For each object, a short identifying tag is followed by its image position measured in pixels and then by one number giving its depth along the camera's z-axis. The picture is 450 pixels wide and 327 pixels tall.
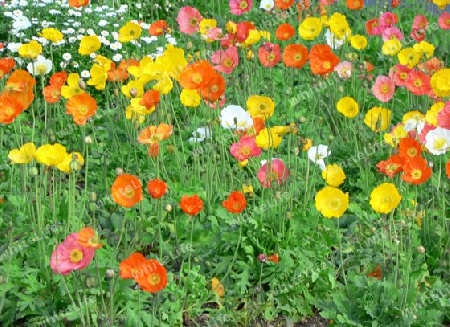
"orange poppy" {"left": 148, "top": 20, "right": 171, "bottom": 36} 4.28
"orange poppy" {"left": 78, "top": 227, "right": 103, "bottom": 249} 2.43
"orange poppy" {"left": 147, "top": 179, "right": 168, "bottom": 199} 2.74
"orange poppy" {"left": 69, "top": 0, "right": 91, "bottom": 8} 4.27
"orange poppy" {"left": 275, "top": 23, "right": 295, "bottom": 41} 4.07
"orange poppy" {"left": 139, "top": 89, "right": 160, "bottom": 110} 3.32
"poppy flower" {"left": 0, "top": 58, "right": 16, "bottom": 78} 3.43
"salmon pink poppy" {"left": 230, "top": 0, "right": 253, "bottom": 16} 4.54
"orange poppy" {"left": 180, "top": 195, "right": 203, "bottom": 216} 2.80
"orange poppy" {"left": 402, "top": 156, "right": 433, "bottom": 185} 2.77
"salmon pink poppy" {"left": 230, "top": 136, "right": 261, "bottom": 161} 3.26
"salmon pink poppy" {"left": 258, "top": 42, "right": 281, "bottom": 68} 4.03
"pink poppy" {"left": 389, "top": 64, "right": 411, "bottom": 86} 3.90
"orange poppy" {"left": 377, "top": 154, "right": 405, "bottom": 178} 2.80
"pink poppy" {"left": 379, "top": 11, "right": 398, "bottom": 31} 4.59
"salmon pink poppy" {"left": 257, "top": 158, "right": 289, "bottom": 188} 3.21
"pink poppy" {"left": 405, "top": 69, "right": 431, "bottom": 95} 3.66
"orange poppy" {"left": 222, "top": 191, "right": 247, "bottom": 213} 2.89
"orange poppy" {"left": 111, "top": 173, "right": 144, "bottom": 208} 2.65
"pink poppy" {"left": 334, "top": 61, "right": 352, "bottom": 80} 4.29
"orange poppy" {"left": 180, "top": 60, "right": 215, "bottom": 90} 3.12
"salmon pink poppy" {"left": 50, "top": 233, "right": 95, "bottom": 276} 2.46
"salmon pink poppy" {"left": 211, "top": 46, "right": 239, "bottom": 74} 3.87
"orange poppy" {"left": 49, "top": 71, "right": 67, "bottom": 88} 3.45
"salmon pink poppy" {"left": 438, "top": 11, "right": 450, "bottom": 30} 4.63
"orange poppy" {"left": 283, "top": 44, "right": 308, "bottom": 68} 3.68
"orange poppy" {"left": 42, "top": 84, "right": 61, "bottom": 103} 3.48
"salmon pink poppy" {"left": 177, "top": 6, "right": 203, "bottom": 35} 4.46
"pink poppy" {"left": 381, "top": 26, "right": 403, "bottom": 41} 4.59
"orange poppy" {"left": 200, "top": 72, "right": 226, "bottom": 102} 3.12
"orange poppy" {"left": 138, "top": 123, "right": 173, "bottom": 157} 3.18
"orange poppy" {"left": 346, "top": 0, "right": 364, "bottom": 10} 4.91
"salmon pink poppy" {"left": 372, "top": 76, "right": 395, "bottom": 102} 4.06
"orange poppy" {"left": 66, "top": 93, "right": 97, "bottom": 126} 3.26
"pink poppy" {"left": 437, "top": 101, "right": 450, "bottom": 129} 2.99
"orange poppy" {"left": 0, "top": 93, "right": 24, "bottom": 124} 2.90
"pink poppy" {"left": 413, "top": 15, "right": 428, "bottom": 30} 4.70
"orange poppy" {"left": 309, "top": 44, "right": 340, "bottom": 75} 3.46
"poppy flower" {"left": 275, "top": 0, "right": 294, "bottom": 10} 4.47
